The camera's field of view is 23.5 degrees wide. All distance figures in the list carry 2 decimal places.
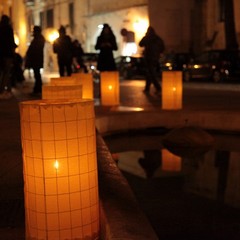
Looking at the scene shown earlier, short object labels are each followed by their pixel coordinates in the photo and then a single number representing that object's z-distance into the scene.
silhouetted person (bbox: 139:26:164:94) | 16.34
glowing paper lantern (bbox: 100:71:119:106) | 12.44
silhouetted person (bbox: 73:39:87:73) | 21.98
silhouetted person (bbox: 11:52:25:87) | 20.52
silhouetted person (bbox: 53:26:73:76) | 16.52
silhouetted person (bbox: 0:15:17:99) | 13.60
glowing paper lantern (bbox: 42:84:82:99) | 6.34
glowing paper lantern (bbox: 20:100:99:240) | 3.63
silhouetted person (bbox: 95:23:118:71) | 14.36
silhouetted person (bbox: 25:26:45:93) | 15.16
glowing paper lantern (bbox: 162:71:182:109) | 11.28
